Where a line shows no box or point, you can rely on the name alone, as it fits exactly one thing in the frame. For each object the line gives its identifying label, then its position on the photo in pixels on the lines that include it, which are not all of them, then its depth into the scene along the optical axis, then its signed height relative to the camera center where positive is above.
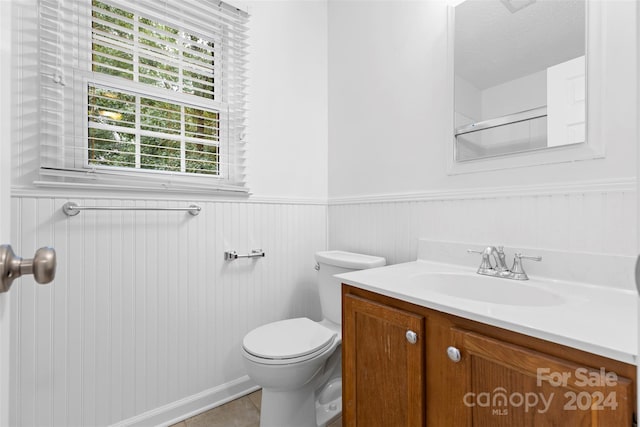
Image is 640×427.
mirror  1.07 +0.55
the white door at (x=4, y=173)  0.42 +0.06
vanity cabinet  0.59 -0.40
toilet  1.25 -0.63
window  1.23 +0.57
